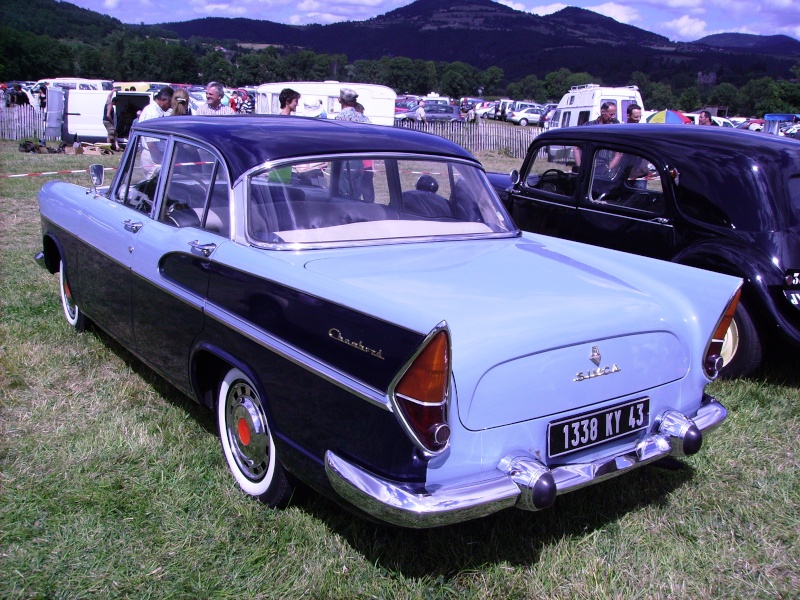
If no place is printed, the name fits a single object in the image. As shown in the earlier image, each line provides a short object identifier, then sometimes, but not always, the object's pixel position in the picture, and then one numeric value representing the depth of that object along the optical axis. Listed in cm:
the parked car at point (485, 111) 5378
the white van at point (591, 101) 2139
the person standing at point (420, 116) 2397
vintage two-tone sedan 224
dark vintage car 434
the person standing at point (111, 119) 1694
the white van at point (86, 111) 1902
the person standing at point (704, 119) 2323
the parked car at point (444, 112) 4195
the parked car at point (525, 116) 4759
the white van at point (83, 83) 3472
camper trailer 2191
